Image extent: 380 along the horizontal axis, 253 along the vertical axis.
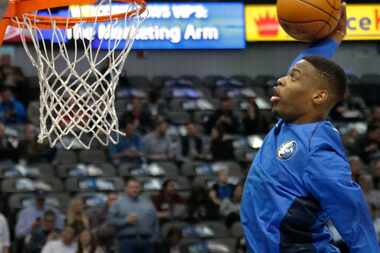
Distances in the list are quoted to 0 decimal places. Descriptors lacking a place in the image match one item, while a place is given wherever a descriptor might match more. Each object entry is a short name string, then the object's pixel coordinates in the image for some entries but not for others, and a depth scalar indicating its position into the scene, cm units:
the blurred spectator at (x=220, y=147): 1312
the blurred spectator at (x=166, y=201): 1135
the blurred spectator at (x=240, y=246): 1058
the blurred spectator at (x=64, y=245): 984
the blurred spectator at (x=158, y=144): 1279
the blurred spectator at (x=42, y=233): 1016
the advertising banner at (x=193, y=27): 1512
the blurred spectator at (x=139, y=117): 1329
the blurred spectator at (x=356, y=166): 1162
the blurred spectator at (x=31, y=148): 1208
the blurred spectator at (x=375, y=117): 1406
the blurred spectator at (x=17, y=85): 1393
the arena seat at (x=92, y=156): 1271
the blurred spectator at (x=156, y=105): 1428
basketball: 412
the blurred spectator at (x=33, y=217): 1052
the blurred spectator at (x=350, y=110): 1508
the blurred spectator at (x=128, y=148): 1258
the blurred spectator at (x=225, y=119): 1389
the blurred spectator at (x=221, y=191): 1161
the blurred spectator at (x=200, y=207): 1155
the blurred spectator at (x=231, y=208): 1144
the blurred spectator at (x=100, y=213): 1066
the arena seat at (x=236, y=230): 1117
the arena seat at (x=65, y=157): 1255
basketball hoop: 584
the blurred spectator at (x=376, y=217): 1073
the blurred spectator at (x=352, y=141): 1363
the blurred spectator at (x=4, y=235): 1017
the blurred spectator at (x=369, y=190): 1147
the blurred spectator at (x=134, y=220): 1024
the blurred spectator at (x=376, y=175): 1236
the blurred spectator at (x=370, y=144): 1350
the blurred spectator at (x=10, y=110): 1301
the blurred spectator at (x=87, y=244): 978
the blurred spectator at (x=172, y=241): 1051
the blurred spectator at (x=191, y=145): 1311
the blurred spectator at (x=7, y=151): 1217
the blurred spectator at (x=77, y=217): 1012
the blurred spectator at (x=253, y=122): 1404
